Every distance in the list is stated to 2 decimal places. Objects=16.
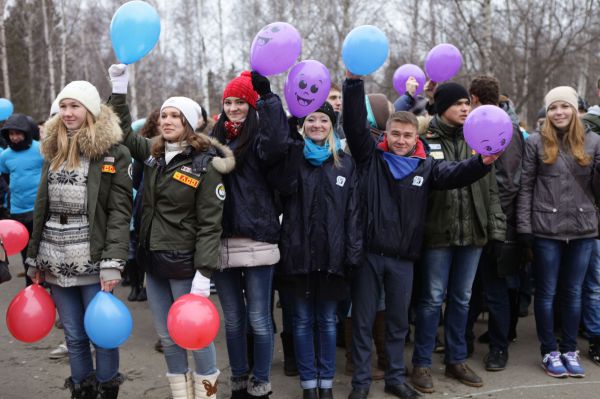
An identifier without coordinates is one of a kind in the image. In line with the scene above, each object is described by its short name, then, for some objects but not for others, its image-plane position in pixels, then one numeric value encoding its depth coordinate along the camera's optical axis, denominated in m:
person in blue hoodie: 5.86
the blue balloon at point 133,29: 3.40
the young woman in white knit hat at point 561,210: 4.18
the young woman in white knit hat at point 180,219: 3.24
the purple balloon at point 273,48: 3.22
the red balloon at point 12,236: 3.38
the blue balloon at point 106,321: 3.10
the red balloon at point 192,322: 2.99
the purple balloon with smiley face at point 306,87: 3.33
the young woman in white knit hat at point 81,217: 3.23
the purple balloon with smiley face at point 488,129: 3.48
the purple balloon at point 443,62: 5.02
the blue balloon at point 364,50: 3.44
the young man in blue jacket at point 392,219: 3.72
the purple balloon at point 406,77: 5.45
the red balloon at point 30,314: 3.30
